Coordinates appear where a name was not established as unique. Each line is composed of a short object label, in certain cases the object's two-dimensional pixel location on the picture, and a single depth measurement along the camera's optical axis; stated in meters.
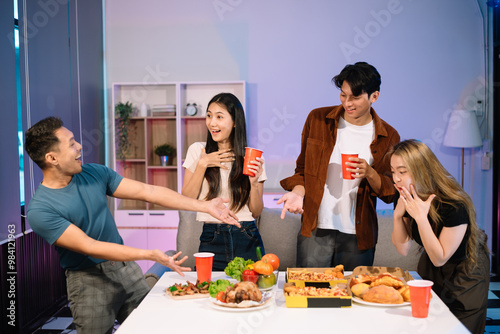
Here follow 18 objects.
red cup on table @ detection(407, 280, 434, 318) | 1.69
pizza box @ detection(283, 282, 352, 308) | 1.82
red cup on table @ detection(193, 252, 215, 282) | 2.04
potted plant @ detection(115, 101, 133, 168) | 5.50
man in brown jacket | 2.49
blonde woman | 2.05
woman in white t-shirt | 2.51
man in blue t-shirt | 1.95
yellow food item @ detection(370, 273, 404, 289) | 1.93
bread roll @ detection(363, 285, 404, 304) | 1.83
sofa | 3.53
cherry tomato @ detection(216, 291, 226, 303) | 1.83
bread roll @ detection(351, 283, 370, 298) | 1.89
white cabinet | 5.43
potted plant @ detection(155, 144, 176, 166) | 5.53
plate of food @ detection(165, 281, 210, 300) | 1.94
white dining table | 1.63
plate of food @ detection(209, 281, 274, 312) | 1.78
